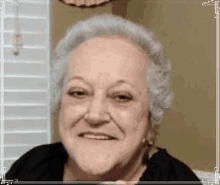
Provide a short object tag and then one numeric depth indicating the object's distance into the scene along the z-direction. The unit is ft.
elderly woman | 1.81
